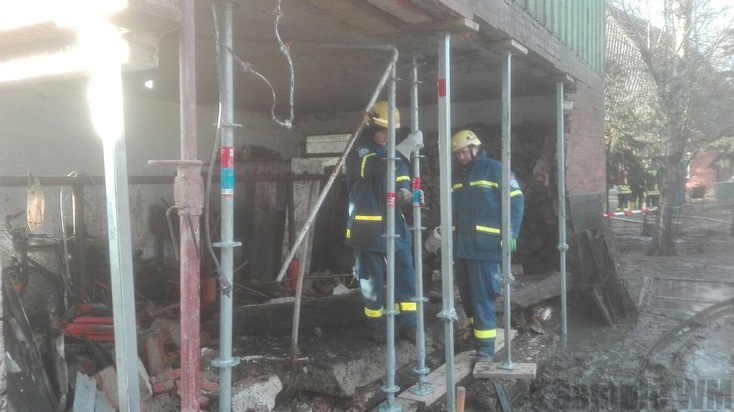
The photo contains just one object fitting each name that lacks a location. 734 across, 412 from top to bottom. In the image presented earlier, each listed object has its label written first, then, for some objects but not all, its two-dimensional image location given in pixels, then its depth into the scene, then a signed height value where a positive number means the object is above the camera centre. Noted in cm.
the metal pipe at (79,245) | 520 -43
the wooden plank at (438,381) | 433 -151
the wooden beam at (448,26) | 402 +110
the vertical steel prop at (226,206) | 269 -6
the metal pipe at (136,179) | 507 +15
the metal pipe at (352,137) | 312 +32
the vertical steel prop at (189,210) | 236 -7
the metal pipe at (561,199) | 662 -15
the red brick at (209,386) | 390 -127
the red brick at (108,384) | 374 -119
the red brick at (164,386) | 384 -124
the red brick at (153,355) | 411 -112
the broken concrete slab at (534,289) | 684 -125
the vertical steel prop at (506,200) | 499 -11
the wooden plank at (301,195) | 746 -5
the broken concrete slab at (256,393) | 383 -132
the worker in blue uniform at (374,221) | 484 -26
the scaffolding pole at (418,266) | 429 -55
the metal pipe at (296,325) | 406 -94
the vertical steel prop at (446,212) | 416 -17
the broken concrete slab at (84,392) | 355 -118
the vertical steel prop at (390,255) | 412 -46
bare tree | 1345 +251
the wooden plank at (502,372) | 493 -152
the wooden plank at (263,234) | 729 -52
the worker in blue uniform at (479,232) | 529 -40
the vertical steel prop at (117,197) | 209 -1
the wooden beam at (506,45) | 493 +117
